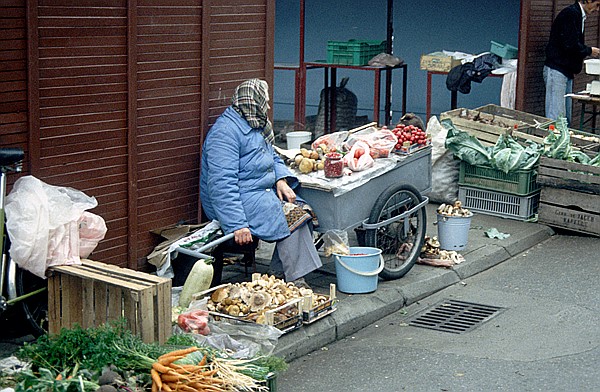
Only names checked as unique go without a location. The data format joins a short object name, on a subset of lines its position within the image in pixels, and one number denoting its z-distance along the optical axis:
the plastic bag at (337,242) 7.69
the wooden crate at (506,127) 10.98
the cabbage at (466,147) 10.42
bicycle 5.89
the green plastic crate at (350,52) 13.41
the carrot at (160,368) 4.89
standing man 12.38
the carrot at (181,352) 5.03
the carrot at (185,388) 4.88
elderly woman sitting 7.39
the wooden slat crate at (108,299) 5.58
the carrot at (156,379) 4.83
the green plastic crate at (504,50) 13.46
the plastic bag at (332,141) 8.59
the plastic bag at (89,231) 6.34
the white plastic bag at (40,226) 5.91
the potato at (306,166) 8.00
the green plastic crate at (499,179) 10.25
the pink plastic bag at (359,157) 7.94
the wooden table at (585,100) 12.30
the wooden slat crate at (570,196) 9.93
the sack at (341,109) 14.36
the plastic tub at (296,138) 12.79
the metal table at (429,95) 13.14
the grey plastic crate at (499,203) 10.43
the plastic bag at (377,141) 8.29
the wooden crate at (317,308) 6.83
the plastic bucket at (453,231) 9.11
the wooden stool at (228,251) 7.54
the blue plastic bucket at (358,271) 7.64
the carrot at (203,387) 4.96
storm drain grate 7.46
